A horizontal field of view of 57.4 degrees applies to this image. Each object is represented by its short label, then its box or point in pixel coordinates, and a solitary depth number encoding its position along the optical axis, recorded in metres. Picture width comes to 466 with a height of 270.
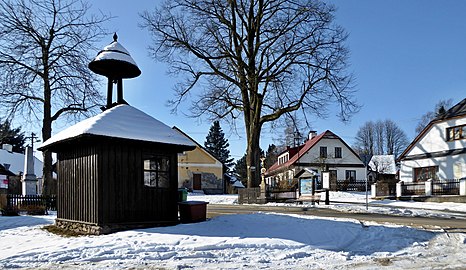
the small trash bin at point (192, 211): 13.68
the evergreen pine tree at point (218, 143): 86.88
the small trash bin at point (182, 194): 15.09
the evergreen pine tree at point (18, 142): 65.15
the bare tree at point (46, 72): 23.91
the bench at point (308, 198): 24.42
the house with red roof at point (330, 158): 53.06
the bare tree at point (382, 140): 83.94
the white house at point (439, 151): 31.72
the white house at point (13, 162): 48.89
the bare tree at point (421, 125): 78.67
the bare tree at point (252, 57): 26.98
